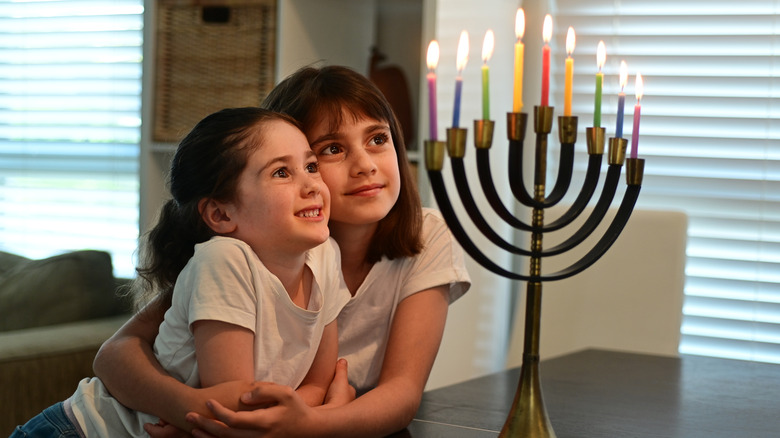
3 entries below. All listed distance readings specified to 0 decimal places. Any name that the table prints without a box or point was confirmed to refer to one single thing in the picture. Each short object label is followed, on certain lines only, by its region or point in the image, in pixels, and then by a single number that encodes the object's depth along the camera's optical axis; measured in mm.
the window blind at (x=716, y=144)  2377
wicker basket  2422
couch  1673
